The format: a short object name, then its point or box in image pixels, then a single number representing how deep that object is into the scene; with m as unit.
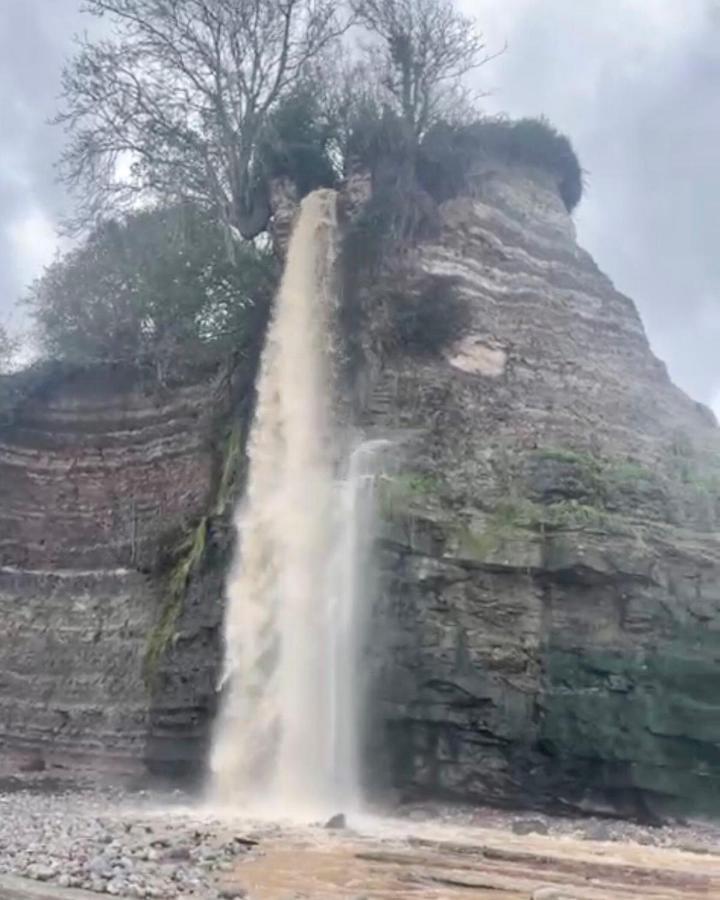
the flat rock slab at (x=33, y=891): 9.16
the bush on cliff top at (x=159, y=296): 24.48
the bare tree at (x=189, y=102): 26.73
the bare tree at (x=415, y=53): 26.83
